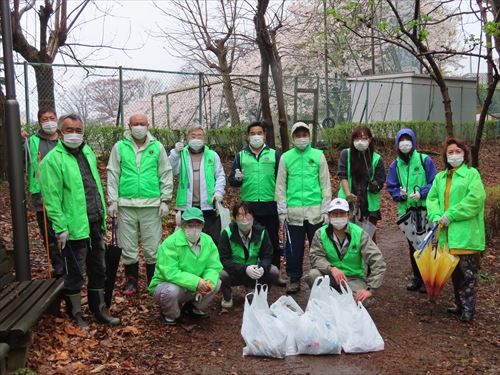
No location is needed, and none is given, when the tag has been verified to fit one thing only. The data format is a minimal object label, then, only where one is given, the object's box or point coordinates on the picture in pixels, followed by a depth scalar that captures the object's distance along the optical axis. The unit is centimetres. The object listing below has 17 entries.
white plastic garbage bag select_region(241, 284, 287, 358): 408
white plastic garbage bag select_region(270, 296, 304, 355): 421
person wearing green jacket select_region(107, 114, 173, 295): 531
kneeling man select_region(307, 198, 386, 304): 498
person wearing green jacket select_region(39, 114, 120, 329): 445
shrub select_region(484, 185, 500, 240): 757
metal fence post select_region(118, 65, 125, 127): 1094
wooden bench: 347
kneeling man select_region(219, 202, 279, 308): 528
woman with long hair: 581
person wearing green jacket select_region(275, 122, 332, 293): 570
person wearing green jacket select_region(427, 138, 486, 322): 491
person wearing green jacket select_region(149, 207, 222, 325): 470
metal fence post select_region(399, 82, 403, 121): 1933
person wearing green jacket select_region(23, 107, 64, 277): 532
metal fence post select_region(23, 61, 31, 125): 979
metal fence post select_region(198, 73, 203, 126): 1195
